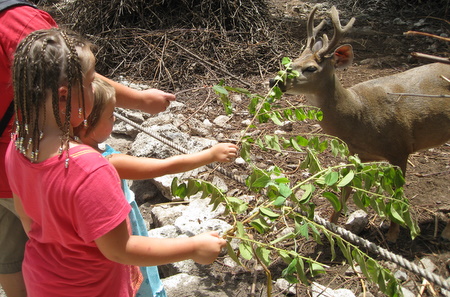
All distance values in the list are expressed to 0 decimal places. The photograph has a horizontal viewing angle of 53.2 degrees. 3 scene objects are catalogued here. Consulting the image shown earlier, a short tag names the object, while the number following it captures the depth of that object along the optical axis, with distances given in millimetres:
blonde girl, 1712
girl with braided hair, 1418
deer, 3633
